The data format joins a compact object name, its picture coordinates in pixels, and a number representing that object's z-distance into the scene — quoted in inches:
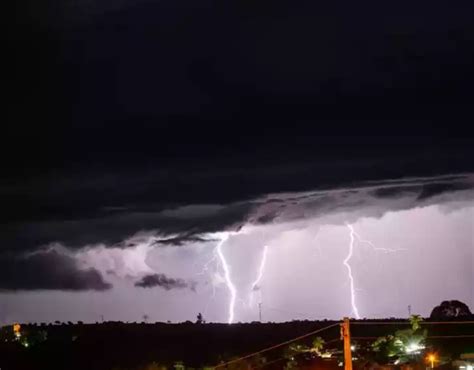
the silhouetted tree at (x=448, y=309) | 4906.5
